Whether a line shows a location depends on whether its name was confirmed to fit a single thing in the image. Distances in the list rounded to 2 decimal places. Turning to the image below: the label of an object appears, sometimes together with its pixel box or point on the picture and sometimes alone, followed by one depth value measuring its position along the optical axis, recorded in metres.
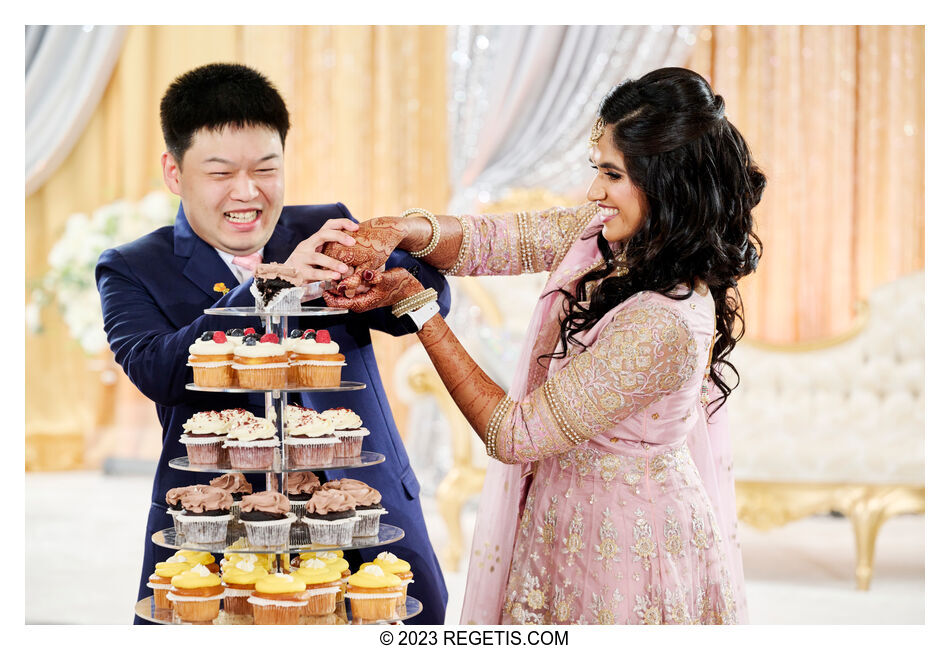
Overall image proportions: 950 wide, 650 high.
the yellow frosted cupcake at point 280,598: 2.99
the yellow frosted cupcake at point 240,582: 3.04
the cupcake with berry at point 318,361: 3.00
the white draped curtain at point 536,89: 6.36
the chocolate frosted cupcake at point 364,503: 3.04
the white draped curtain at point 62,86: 6.75
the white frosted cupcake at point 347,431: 3.06
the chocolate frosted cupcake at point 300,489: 3.06
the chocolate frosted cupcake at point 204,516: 2.98
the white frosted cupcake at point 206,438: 3.02
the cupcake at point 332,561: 3.05
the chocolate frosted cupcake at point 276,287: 2.96
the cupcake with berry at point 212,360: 2.98
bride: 3.02
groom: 3.13
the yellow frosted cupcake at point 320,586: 3.02
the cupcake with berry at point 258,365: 2.97
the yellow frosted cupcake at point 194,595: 3.02
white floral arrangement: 6.34
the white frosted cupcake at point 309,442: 3.00
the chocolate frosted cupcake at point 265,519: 2.96
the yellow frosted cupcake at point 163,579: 3.06
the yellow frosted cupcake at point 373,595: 3.04
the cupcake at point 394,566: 3.08
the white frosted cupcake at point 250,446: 2.99
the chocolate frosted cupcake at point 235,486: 3.04
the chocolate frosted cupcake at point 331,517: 2.99
